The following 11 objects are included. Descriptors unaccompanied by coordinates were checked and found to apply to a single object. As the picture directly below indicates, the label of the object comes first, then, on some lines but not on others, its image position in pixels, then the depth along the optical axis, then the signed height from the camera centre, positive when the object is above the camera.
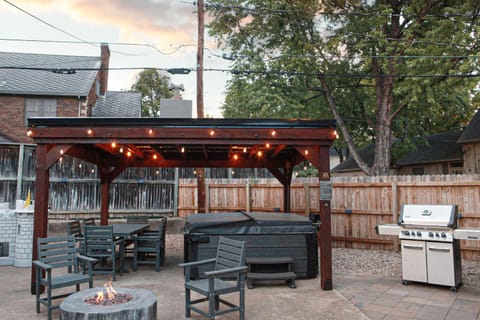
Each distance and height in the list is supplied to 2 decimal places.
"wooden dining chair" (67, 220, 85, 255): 6.88 -0.79
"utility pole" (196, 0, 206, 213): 9.98 +2.94
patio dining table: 6.40 -0.75
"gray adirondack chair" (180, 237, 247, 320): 3.83 -1.01
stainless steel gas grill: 5.34 -0.82
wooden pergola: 5.41 +0.86
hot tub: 5.95 -0.80
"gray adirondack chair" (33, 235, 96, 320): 4.10 -0.92
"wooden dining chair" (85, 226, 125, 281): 5.99 -0.86
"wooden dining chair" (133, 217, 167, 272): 6.62 -1.07
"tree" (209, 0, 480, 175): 9.67 +4.41
